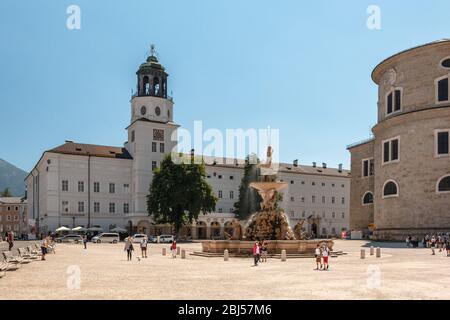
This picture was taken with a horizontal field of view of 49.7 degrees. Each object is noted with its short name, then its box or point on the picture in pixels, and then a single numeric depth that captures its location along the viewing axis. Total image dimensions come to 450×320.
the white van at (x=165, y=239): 54.94
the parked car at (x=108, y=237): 55.35
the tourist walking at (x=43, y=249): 25.68
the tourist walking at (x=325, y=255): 19.89
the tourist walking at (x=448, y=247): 29.30
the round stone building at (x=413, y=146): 45.03
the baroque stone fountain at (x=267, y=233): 26.94
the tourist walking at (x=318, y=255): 19.79
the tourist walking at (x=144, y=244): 28.11
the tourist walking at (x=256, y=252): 21.73
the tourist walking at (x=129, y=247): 26.33
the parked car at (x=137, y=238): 54.16
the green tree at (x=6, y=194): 137.75
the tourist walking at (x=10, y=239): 32.64
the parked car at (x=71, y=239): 53.92
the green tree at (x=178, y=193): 57.62
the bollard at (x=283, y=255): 23.78
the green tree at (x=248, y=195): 72.94
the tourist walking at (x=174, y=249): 28.23
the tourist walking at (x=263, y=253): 23.62
